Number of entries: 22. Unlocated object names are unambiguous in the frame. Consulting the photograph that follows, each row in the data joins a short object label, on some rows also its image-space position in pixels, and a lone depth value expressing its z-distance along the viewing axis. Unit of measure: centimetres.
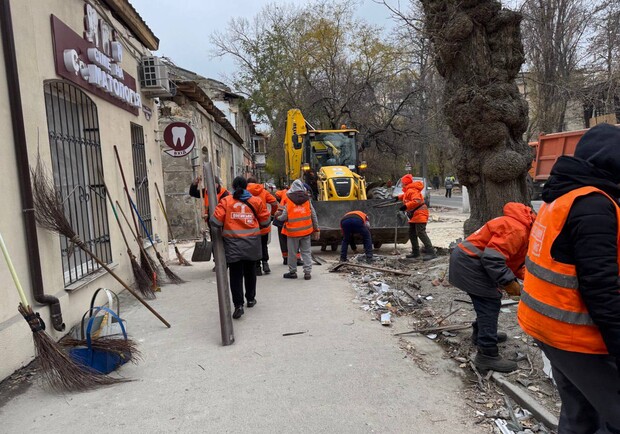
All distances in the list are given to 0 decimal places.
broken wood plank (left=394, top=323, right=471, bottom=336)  469
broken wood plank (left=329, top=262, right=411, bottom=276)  755
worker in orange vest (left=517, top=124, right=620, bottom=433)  187
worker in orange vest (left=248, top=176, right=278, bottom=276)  818
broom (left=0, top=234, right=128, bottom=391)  346
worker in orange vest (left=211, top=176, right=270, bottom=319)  544
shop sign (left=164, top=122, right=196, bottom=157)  900
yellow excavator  1017
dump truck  1460
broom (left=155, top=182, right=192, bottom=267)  941
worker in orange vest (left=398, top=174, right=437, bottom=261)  899
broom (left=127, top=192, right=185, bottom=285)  766
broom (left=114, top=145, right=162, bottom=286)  703
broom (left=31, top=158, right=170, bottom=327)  431
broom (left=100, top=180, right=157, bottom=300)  677
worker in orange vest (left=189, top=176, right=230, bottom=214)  853
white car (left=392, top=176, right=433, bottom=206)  2200
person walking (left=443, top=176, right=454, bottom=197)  3262
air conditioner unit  883
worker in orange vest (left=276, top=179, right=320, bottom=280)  770
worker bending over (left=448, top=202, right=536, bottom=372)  356
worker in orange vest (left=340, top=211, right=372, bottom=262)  857
